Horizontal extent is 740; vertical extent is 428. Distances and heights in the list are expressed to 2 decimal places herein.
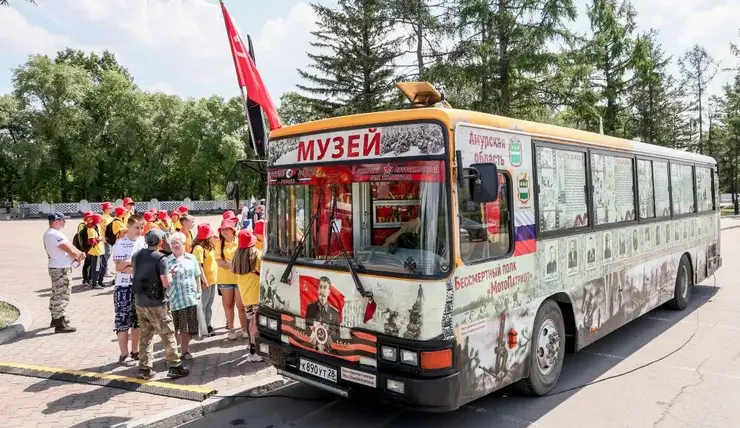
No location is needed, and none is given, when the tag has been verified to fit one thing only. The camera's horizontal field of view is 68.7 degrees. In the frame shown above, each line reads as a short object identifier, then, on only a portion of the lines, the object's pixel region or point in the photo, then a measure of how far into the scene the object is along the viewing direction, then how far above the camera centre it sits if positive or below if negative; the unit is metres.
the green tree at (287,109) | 60.20 +12.91
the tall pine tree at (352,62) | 31.72 +9.37
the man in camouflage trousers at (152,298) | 6.05 -0.82
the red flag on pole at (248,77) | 11.41 +3.09
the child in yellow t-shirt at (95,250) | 12.28 -0.57
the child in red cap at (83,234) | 12.19 -0.16
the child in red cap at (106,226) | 13.33 +0.00
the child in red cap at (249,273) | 6.99 -0.67
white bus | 4.39 -0.37
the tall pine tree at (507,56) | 20.38 +5.90
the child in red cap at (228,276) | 7.79 -0.79
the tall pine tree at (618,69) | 29.40 +7.79
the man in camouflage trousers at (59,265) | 8.38 -0.59
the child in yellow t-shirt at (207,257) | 8.14 -0.52
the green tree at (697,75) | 44.62 +10.91
